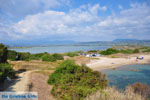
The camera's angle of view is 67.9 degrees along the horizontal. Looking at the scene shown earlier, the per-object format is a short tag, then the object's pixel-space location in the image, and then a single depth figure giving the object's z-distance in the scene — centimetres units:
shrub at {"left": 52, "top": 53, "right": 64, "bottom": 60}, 3653
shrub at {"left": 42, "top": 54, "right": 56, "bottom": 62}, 3218
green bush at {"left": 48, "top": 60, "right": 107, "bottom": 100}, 817
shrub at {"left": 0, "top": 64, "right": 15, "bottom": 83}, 1034
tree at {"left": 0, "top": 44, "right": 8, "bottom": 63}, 1248
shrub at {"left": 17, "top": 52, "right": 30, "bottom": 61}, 3331
